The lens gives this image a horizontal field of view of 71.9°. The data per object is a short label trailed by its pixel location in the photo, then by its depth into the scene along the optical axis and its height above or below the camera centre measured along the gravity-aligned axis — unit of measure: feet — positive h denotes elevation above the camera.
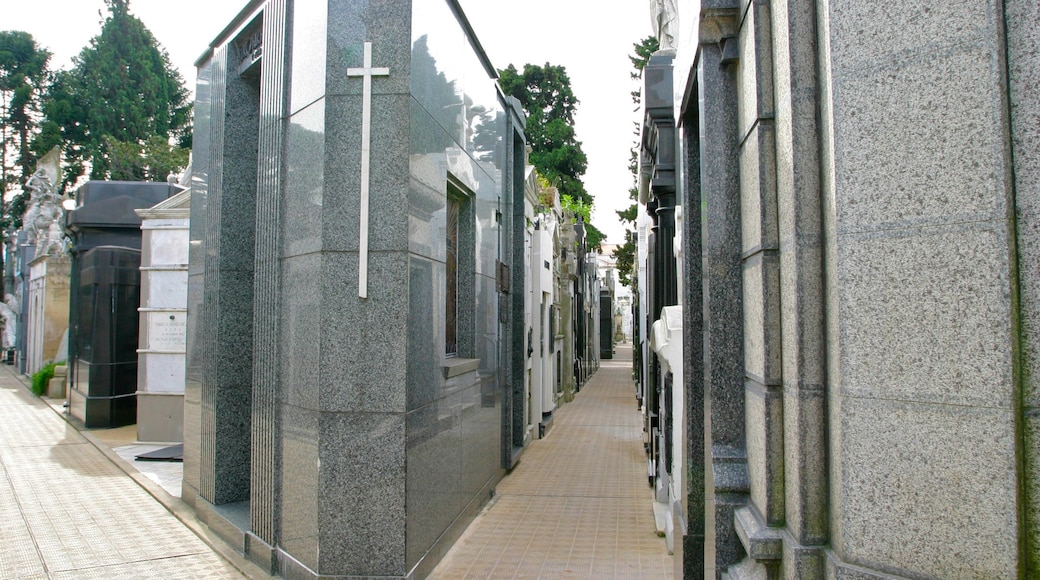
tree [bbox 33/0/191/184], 130.72 +42.86
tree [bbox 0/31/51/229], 135.54 +41.68
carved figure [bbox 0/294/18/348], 107.73 +1.01
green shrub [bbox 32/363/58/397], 59.31 -4.33
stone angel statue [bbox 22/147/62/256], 87.86 +15.66
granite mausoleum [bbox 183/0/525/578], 15.40 +0.55
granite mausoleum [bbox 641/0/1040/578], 7.52 +0.41
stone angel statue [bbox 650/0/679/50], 21.74 +9.43
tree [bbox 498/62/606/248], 113.80 +31.64
